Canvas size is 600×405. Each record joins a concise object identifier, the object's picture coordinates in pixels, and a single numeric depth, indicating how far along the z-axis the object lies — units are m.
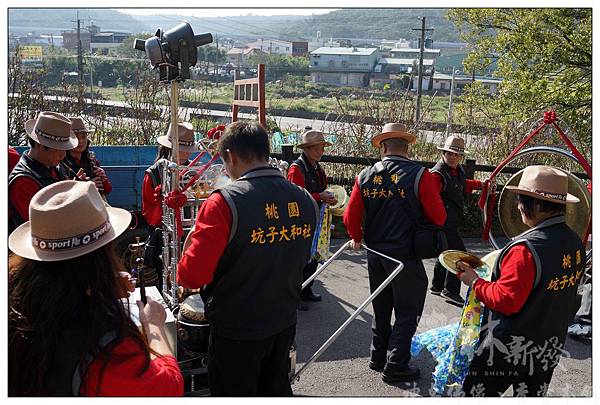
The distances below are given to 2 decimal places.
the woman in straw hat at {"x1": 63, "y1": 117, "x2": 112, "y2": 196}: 5.00
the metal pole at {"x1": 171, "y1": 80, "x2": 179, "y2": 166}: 3.49
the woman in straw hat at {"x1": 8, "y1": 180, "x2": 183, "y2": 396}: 1.69
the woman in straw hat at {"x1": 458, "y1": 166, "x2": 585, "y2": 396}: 2.74
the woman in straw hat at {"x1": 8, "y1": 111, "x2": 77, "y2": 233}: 3.55
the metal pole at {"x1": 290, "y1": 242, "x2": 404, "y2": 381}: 3.34
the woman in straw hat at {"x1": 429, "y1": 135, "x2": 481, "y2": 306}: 5.76
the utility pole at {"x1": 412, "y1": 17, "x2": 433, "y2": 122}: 24.16
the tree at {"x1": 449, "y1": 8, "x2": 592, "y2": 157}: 9.75
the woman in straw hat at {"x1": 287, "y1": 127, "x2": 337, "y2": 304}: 5.47
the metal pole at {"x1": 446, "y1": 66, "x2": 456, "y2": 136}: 11.42
